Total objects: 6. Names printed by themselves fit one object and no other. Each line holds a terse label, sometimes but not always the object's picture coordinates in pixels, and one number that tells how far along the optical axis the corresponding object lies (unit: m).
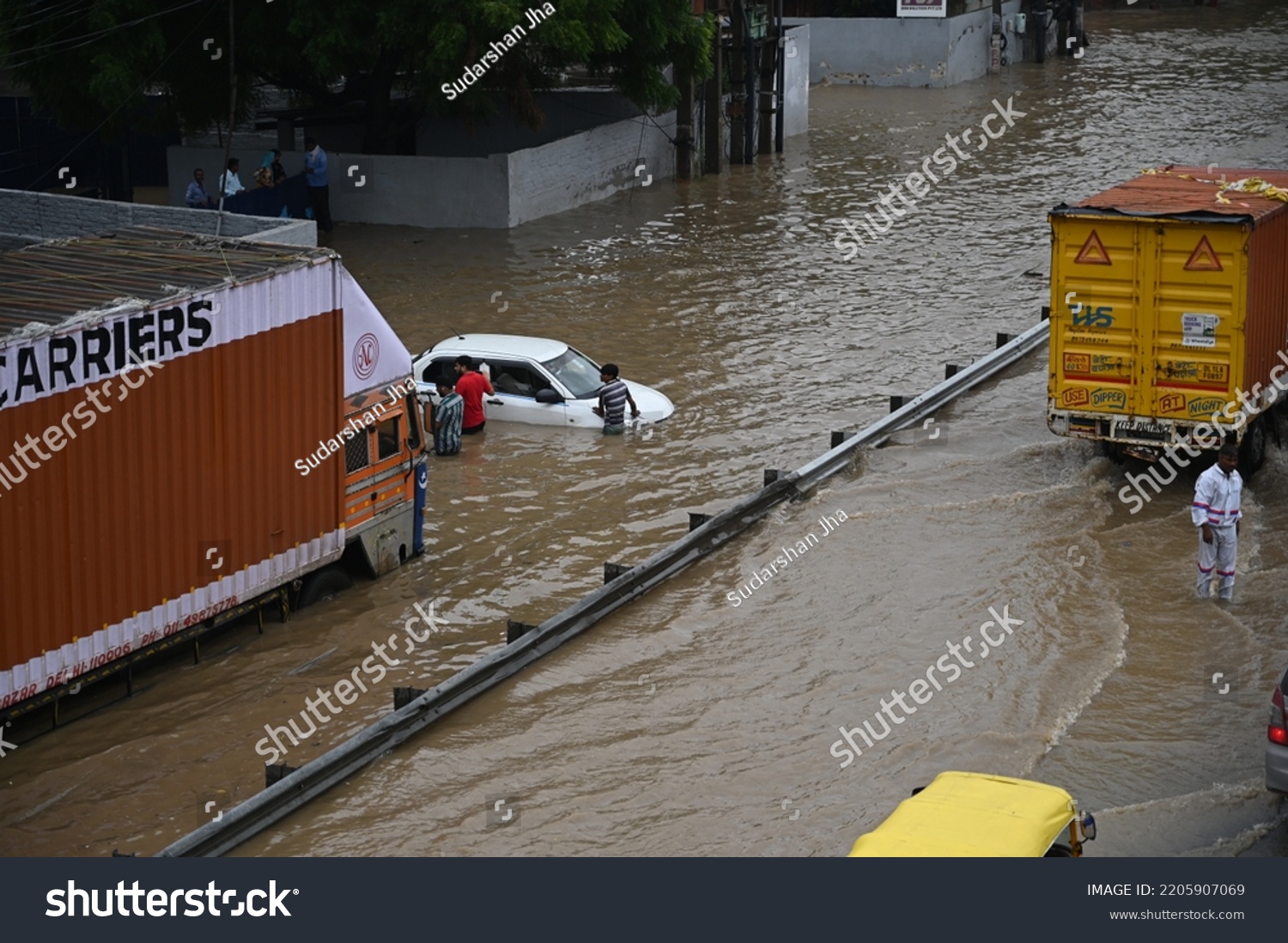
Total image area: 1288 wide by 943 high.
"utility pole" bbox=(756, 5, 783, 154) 37.53
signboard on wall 47.34
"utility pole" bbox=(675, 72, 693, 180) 35.22
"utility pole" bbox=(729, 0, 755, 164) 36.62
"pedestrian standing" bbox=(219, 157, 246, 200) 29.28
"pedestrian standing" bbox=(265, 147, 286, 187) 30.56
